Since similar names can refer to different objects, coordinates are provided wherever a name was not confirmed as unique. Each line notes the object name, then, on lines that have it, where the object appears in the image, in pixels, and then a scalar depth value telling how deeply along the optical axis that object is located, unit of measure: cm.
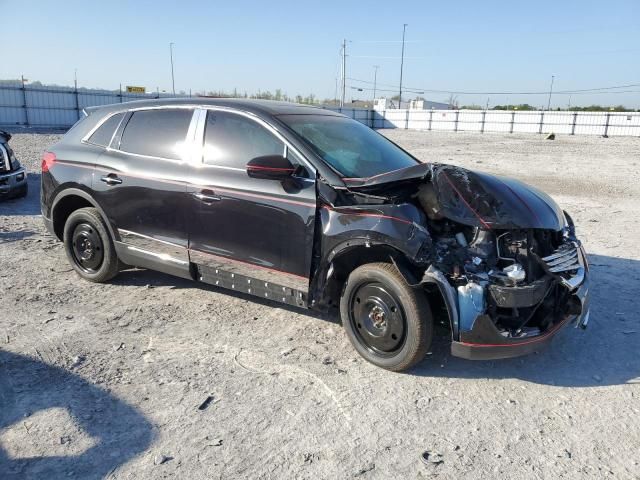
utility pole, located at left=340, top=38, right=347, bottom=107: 6346
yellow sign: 4160
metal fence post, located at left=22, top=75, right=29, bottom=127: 3020
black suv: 351
